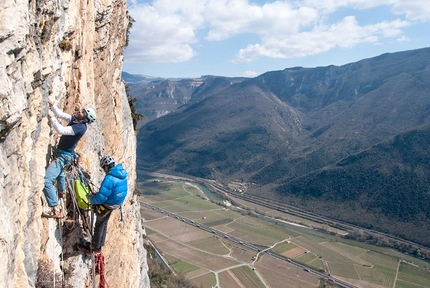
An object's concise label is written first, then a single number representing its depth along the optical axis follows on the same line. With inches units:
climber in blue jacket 277.9
